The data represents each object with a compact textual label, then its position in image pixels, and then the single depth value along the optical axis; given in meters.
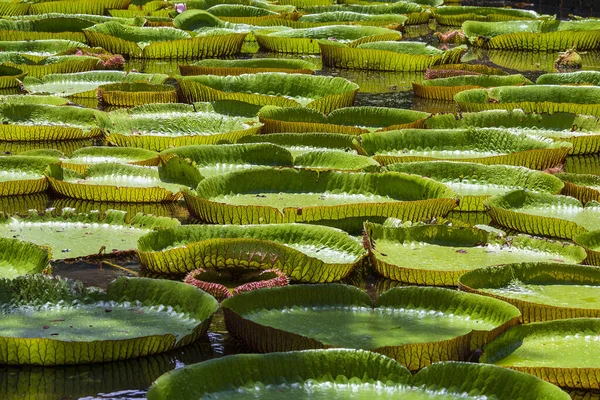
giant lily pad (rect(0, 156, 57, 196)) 9.13
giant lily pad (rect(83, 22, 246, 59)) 17.87
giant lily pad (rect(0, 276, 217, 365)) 5.57
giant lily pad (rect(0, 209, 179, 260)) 7.65
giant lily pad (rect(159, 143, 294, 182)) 9.85
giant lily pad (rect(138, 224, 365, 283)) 7.08
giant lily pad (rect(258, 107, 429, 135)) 11.47
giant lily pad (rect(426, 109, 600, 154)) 11.80
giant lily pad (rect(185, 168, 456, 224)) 8.22
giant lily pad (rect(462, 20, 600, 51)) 19.81
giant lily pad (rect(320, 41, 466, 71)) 17.08
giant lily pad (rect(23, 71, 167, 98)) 14.33
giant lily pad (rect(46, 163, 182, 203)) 8.94
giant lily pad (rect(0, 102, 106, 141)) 11.31
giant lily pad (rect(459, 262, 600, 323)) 6.41
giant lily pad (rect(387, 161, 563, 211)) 9.46
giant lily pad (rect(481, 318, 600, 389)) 5.52
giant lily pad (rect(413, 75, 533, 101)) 14.29
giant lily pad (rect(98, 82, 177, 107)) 13.16
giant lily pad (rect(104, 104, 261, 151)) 10.96
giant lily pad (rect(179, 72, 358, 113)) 12.94
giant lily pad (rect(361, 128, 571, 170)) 10.37
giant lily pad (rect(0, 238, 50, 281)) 6.84
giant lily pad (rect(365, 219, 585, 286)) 7.21
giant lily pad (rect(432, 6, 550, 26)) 24.31
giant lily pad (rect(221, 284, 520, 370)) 5.66
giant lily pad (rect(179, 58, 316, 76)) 14.56
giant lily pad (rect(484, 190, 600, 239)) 8.24
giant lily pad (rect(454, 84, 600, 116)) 13.07
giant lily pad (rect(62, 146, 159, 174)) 10.13
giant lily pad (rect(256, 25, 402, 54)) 19.00
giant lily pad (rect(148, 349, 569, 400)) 5.02
